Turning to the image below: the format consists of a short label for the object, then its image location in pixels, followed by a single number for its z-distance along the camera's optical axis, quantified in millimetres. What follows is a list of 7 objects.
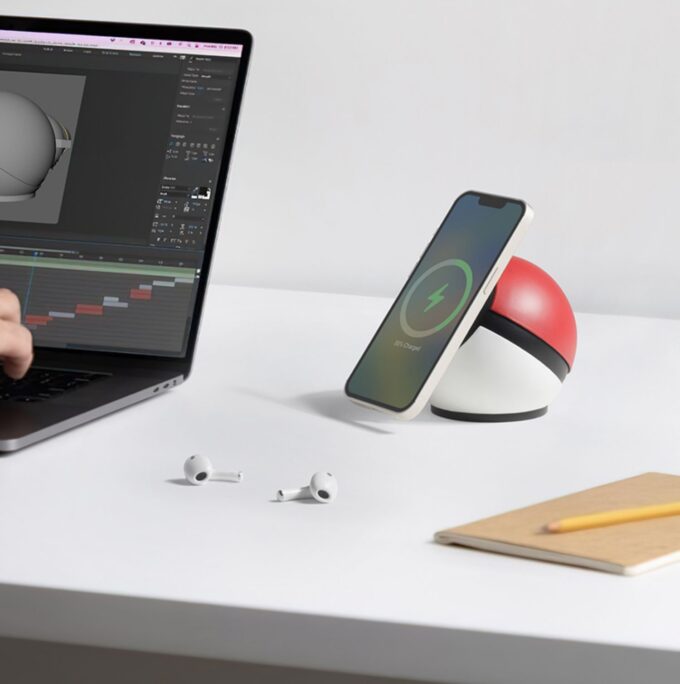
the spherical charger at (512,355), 1159
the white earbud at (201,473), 1041
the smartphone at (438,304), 1148
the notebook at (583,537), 948
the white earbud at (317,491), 1022
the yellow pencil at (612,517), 975
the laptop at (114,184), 1248
